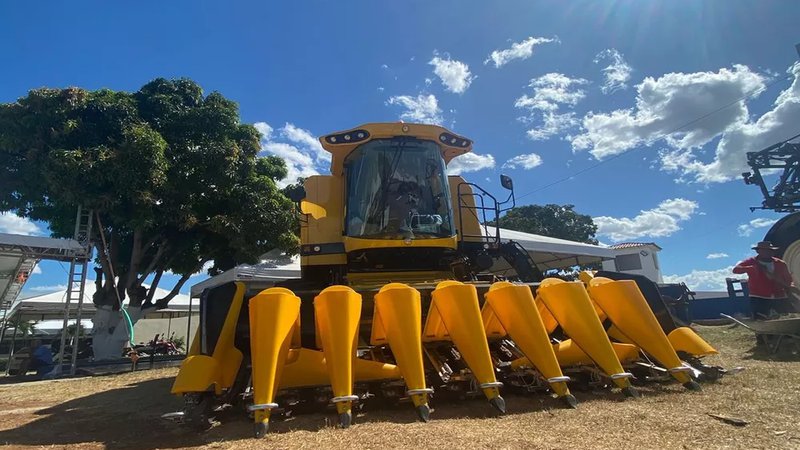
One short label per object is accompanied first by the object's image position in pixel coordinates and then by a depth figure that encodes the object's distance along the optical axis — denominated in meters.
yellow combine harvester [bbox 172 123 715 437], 3.19
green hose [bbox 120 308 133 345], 13.15
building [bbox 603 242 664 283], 26.47
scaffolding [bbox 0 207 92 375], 10.84
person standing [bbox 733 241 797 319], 6.76
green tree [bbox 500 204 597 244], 35.62
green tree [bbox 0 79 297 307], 11.56
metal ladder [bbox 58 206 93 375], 11.23
